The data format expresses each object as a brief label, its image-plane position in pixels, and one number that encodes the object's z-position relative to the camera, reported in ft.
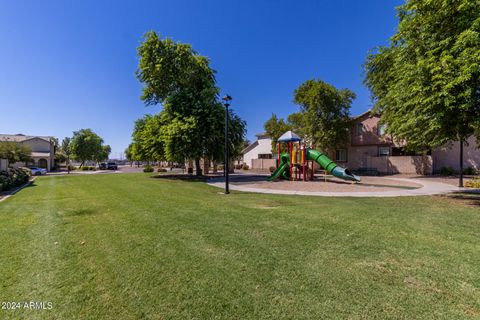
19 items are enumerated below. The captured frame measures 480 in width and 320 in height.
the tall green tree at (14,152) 80.92
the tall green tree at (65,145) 238.35
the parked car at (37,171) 105.29
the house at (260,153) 122.42
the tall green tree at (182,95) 57.93
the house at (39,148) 138.75
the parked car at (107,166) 152.66
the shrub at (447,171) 68.95
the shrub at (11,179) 42.13
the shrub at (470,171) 65.92
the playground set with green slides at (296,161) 54.65
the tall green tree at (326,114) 83.05
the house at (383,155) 71.51
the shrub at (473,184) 42.14
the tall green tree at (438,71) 22.15
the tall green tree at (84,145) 160.45
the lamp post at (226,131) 35.24
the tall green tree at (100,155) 173.72
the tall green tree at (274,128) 108.95
